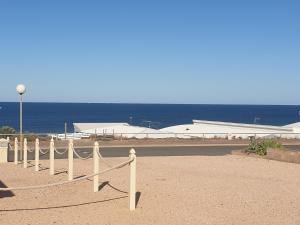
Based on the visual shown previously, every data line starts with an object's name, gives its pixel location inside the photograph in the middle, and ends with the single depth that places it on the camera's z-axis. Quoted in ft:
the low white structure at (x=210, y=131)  83.15
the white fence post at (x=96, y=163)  26.82
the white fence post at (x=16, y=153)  41.45
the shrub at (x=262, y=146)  47.35
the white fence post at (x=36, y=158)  36.55
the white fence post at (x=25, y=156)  38.59
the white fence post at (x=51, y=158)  34.30
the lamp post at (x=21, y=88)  45.37
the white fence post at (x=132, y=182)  23.01
